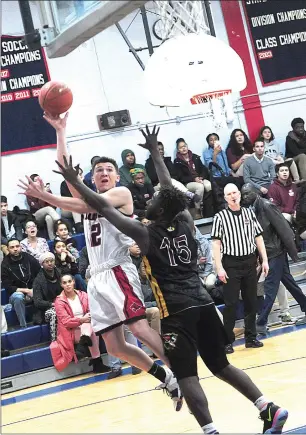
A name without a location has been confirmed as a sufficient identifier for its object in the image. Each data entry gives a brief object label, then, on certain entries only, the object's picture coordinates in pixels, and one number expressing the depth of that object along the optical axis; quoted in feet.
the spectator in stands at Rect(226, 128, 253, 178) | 52.65
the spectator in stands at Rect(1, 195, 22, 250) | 44.52
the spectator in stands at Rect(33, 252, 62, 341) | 37.20
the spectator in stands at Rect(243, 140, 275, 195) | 49.80
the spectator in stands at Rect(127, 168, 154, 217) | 45.60
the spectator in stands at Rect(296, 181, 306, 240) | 41.72
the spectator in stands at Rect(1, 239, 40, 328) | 39.55
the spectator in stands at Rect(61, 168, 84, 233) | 46.24
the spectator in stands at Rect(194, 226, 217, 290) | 38.06
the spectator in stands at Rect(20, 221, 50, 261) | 41.91
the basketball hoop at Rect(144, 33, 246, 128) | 34.58
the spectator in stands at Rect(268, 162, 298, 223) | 44.54
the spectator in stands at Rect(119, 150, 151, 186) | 48.64
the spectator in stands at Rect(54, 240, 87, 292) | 39.02
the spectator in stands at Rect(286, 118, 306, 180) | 53.78
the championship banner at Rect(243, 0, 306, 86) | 56.90
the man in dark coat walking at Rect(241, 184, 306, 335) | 36.17
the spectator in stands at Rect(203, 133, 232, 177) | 51.70
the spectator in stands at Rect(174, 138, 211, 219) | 48.14
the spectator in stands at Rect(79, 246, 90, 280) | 39.04
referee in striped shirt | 33.73
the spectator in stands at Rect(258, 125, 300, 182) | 53.46
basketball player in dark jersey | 17.92
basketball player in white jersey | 20.86
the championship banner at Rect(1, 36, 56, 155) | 49.85
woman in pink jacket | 35.06
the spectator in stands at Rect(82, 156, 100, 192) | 46.92
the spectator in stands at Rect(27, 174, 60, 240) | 45.03
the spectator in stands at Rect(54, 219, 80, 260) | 40.99
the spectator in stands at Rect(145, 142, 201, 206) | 48.73
